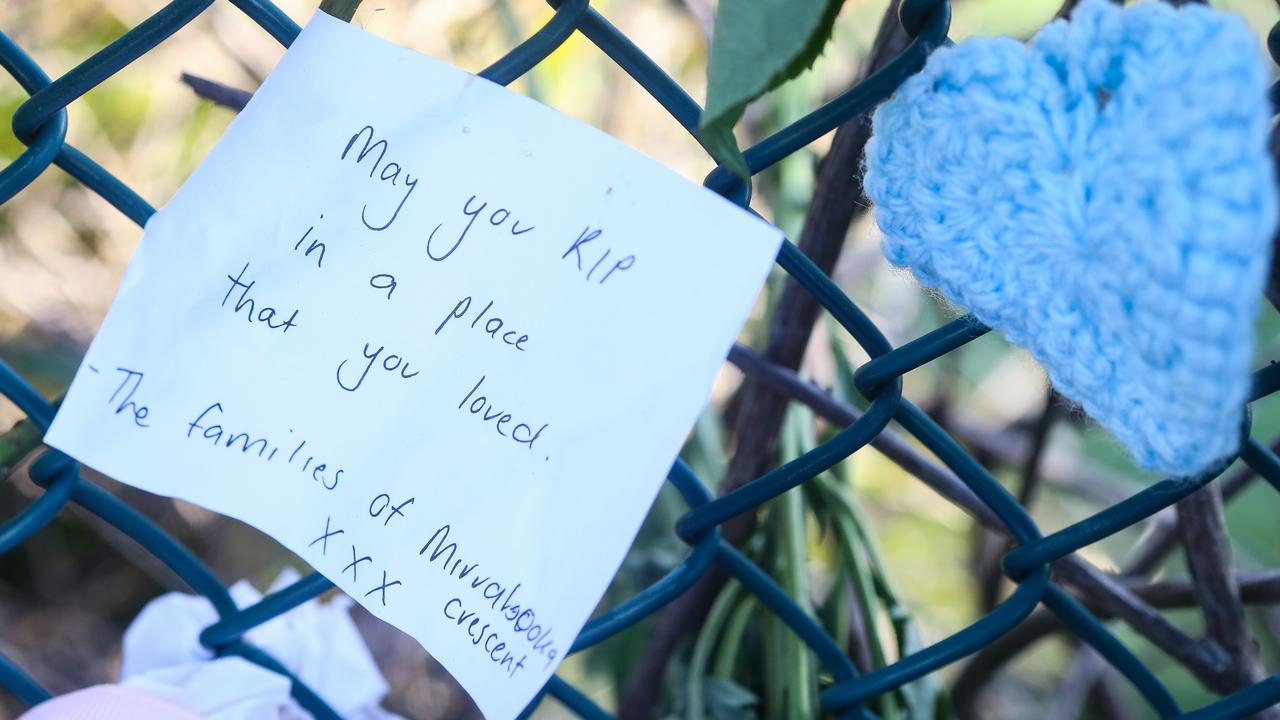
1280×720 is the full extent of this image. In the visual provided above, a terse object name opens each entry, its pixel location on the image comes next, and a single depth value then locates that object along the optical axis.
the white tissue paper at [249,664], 0.41
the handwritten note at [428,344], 0.28
